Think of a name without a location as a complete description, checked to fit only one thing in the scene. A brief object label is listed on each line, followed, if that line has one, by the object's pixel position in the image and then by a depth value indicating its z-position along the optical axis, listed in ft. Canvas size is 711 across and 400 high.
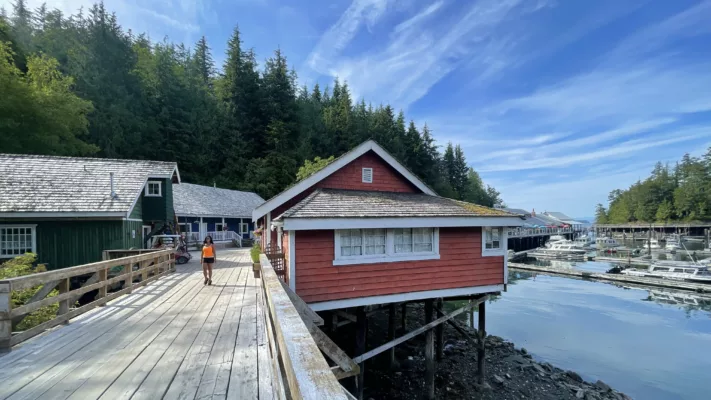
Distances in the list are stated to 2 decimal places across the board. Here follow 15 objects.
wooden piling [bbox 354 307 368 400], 31.58
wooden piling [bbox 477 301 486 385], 35.64
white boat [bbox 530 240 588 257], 141.49
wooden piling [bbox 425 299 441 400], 32.83
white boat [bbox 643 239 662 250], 170.35
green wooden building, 40.40
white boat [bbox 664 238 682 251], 154.62
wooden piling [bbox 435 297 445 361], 41.07
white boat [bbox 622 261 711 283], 80.59
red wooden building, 27.09
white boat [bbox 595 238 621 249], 176.96
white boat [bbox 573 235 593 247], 158.30
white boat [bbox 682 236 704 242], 188.79
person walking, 28.99
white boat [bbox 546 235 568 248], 175.27
